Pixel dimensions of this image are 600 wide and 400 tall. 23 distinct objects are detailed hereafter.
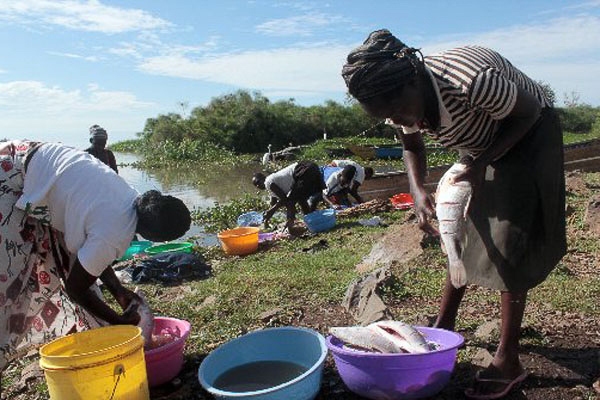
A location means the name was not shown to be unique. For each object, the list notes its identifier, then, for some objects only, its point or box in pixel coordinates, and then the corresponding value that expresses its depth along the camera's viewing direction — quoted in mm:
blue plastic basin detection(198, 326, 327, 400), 2762
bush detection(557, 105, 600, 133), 35812
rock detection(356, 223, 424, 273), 4977
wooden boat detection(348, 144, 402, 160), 19697
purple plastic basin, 2367
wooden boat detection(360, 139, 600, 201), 10312
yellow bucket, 2293
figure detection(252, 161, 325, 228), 7988
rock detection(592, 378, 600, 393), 2439
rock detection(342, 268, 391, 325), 3429
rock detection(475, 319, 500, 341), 3104
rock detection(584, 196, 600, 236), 5477
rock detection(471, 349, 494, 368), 2795
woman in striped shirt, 2219
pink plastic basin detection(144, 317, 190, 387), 2811
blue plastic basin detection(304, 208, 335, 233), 7637
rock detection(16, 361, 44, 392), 3264
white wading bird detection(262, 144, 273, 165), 18127
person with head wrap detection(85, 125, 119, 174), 7156
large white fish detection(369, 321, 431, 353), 2471
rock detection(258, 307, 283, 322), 3805
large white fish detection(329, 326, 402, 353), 2504
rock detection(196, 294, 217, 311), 4378
